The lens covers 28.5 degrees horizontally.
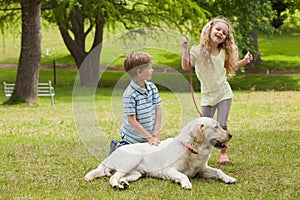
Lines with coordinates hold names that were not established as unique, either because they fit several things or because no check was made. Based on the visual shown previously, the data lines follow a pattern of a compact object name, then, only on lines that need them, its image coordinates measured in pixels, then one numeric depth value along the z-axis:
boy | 6.63
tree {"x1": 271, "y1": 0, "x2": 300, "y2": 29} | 33.56
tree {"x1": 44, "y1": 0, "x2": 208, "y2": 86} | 22.61
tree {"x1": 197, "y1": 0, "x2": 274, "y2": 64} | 27.50
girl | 7.22
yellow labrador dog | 6.19
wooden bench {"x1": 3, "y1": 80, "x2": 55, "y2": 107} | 19.93
